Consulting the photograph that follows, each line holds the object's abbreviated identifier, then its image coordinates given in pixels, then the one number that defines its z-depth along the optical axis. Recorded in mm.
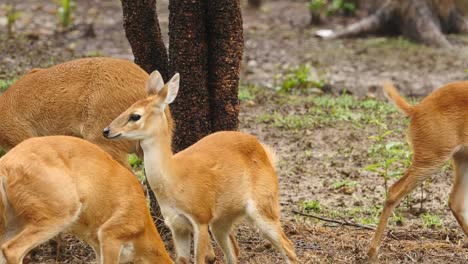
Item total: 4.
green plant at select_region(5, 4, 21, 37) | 29047
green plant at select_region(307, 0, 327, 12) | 34059
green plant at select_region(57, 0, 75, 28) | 31453
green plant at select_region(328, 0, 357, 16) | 36125
